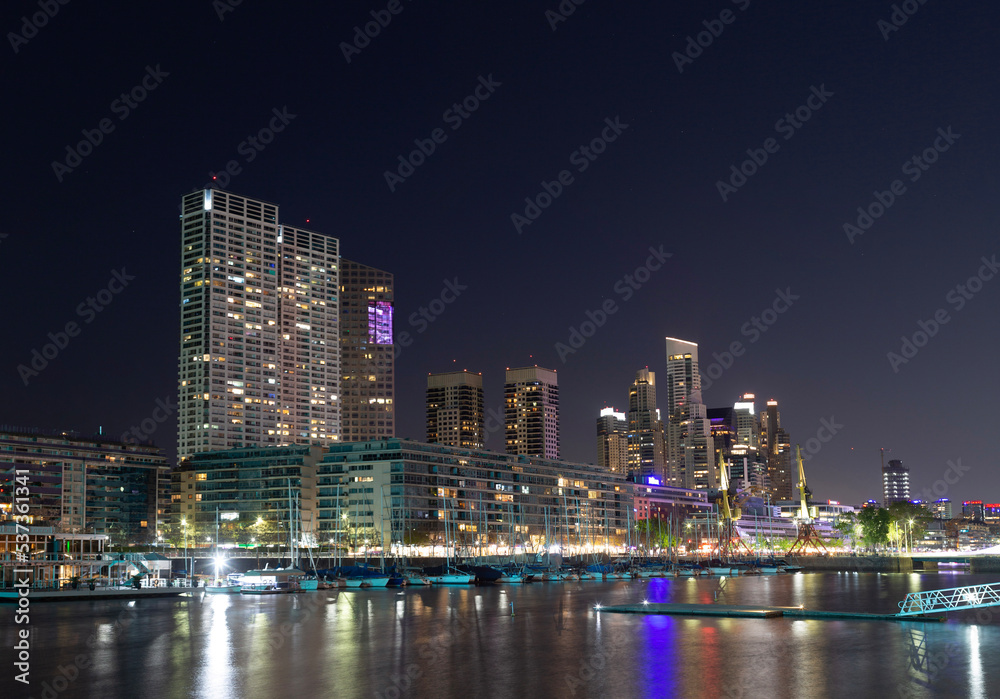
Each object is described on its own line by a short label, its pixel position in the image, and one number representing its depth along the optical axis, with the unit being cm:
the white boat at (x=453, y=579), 16812
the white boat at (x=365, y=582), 15700
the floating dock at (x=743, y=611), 8144
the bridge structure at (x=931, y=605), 7894
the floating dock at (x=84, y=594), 12139
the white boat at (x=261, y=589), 13888
